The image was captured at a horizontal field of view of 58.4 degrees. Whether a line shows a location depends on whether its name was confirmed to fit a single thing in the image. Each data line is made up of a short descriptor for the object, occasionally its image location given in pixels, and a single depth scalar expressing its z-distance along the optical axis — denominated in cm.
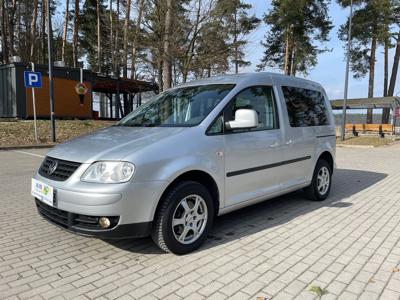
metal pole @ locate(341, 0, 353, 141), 2150
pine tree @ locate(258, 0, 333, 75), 2956
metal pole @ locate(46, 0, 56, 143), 1431
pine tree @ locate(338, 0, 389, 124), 2944
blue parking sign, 1361
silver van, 328
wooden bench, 2511
